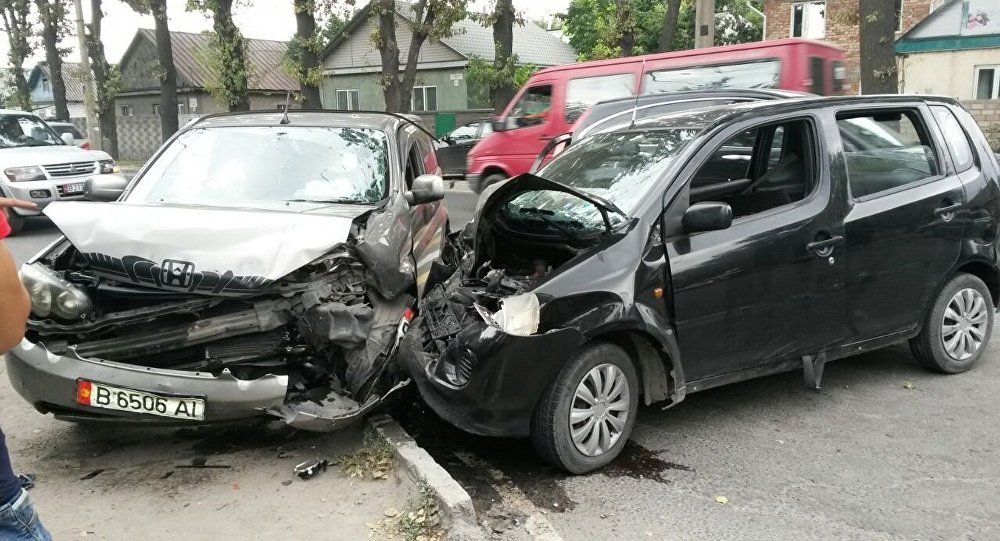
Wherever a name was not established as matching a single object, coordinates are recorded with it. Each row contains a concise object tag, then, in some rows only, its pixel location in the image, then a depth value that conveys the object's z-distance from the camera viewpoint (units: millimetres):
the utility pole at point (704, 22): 15016
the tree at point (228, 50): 21844
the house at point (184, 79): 41281
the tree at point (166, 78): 25188
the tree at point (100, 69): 29047
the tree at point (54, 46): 31625
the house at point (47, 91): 54438
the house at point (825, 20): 26734
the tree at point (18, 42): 36000
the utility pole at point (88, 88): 23688
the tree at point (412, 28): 19781
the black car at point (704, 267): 3730
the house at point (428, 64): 34281
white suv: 11539
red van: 9680
